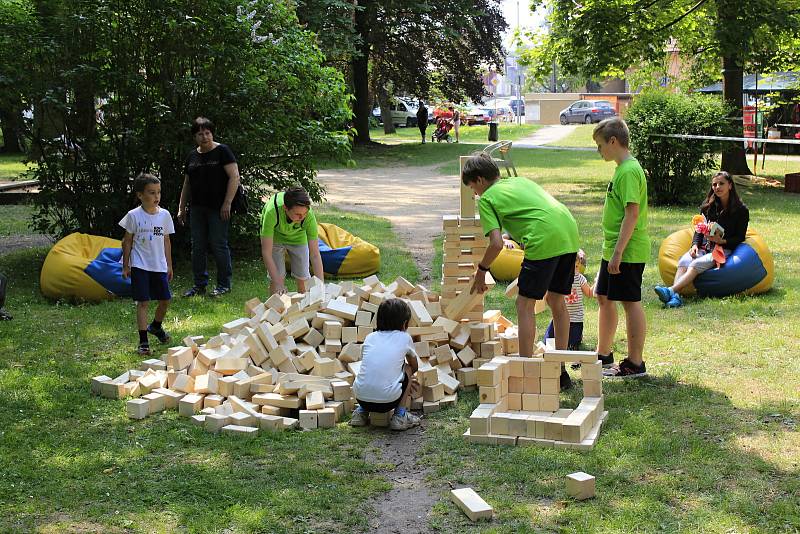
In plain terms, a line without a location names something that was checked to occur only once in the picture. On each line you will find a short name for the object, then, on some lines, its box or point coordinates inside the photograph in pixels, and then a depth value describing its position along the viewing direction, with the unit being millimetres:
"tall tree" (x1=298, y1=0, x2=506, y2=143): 31984
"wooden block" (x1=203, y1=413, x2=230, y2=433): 6020
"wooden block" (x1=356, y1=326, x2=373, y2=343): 6898
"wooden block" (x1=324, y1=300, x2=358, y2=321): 6961
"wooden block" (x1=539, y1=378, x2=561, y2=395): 5969
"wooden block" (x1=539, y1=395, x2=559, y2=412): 6004
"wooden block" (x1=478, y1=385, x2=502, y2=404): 5801
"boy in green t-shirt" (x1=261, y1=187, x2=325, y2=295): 7992
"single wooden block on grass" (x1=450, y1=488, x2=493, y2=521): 4531
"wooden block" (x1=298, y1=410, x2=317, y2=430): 6066
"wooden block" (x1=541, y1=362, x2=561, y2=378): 5945
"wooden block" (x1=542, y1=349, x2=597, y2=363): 5910
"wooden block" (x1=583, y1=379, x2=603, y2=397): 6028
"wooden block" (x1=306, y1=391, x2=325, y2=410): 6195
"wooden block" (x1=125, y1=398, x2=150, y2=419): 6281
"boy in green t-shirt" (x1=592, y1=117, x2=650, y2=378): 6488
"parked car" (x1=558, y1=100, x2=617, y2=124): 57438
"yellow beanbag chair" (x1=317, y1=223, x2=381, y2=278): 11492
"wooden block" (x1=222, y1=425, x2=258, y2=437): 5898
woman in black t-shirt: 10258
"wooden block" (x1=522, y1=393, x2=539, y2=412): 6062
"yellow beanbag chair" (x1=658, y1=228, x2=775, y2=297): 9539
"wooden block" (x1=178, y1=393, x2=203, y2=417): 6328
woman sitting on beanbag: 9414
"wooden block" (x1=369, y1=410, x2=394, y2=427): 6043
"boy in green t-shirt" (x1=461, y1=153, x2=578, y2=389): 6234
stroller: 40844
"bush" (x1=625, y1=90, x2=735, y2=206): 17391
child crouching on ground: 5965
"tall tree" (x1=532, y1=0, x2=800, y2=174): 18578
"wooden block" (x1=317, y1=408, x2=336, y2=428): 6078
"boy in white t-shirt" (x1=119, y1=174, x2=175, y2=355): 7906
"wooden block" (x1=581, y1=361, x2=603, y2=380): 6027
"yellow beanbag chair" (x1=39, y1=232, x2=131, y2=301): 10180
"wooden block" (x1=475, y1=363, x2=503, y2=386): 5746
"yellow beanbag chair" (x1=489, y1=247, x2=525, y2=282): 10703
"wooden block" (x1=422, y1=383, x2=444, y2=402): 6410
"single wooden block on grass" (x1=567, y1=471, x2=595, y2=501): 4727
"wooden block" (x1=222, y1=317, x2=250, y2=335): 7340
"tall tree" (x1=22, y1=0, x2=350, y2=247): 11586
